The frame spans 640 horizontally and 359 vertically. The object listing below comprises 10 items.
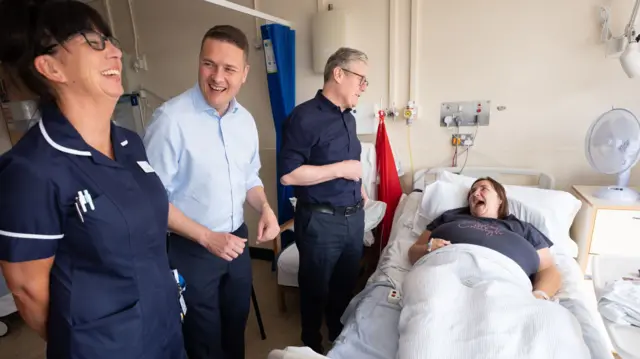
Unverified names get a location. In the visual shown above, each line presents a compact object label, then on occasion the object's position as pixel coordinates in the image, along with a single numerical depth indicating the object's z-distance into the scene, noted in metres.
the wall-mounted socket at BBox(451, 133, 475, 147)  2.46
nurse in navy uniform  0.72
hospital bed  1.25
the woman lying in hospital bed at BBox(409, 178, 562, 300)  1.61
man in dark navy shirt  1.64
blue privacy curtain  2.61
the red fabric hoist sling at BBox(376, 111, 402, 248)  2.54
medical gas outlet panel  2.40
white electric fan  1.89
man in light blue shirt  1.19
